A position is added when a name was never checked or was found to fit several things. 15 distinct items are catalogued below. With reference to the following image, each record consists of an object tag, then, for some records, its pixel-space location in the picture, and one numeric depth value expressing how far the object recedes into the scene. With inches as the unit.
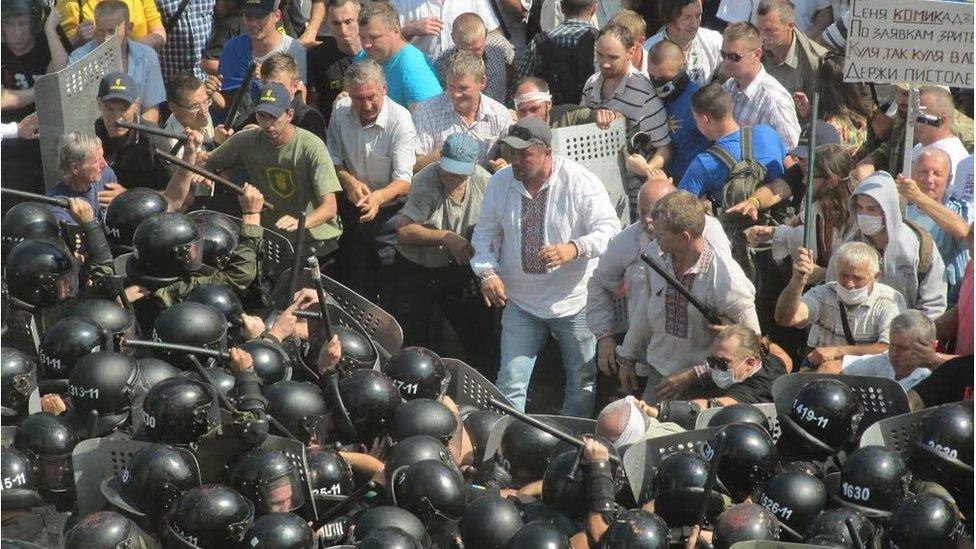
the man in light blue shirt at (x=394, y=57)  930.1
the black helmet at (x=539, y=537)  615.5
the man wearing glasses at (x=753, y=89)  866.8
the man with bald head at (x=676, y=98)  887.7
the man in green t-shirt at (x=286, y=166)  867.4
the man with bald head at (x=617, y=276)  783.7
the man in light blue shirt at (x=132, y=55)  975.6
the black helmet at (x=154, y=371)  742.5
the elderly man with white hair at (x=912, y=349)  698.2
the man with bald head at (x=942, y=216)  771.4
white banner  761.6
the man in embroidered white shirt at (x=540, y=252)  807.1
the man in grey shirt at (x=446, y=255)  850.1
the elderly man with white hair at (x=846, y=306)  738.8
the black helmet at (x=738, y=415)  682.8
